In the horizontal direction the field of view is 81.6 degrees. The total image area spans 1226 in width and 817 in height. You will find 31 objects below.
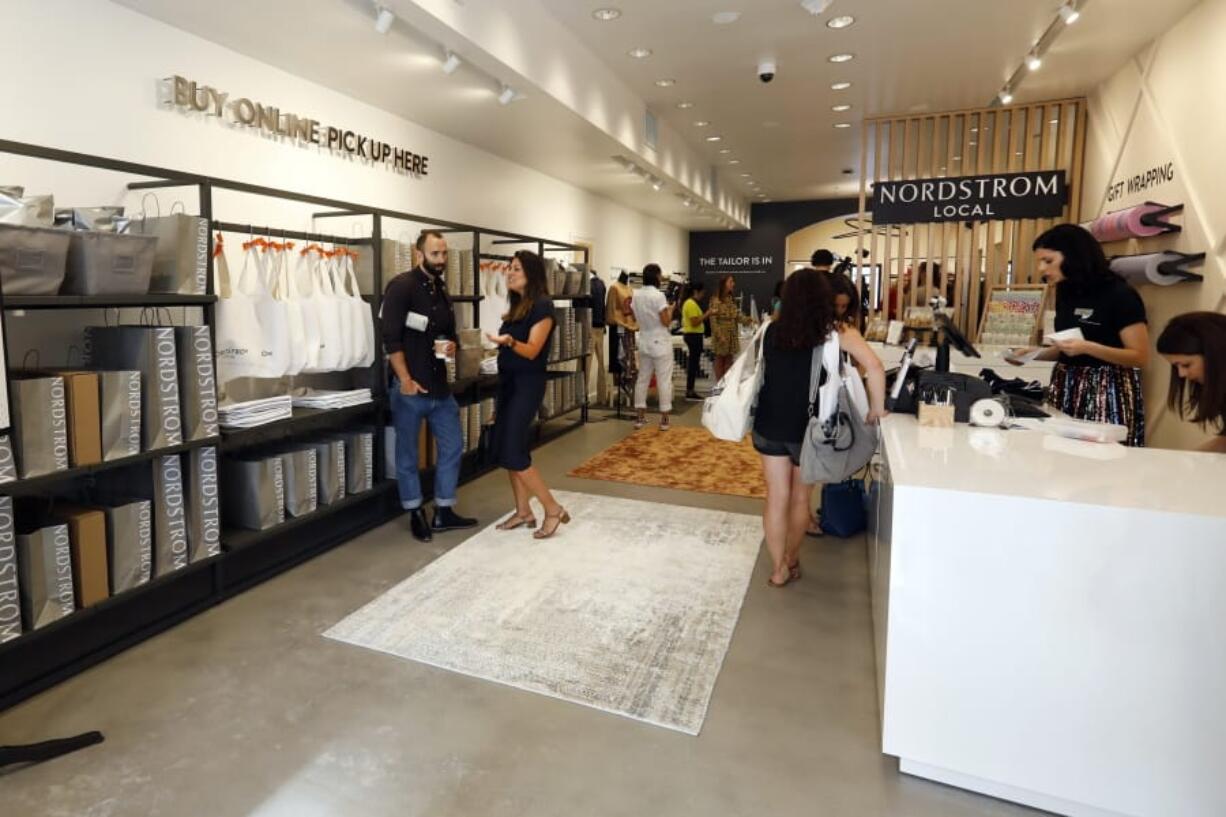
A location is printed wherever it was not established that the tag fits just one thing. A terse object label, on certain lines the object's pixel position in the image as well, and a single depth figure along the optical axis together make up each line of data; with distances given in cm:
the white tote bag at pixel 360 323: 383
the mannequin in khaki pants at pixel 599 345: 766
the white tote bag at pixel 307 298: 354
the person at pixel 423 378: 369
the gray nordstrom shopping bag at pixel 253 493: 331
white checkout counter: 164
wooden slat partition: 594
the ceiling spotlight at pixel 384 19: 325
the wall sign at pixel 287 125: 342
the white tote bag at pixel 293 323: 343
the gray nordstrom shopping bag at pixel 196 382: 284
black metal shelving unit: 238
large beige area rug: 250
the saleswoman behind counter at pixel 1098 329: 292
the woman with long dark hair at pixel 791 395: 293
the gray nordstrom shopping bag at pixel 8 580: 221
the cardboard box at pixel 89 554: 250
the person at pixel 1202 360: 221
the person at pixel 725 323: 852
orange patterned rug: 505
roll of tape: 259
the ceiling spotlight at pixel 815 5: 387
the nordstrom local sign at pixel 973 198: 545
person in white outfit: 702
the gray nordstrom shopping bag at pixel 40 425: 228
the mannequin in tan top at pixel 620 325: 782
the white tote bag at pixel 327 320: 363
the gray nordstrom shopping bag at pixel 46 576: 233
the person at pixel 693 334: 924
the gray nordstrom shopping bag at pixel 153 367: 271
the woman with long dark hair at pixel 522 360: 373
